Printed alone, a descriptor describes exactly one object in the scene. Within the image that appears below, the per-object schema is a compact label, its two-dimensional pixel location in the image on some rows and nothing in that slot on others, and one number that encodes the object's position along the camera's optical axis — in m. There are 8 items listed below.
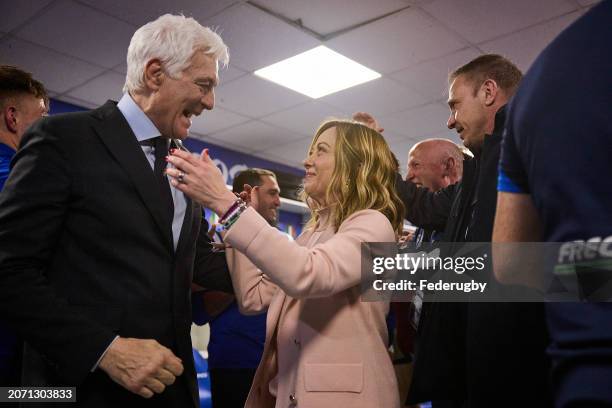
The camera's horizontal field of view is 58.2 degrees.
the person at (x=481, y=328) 0.98
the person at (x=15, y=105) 2.04
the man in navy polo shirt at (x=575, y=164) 0.53
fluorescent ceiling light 4.38
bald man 3.18
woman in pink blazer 1.27
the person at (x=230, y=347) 2.49
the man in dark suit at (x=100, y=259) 1.13
